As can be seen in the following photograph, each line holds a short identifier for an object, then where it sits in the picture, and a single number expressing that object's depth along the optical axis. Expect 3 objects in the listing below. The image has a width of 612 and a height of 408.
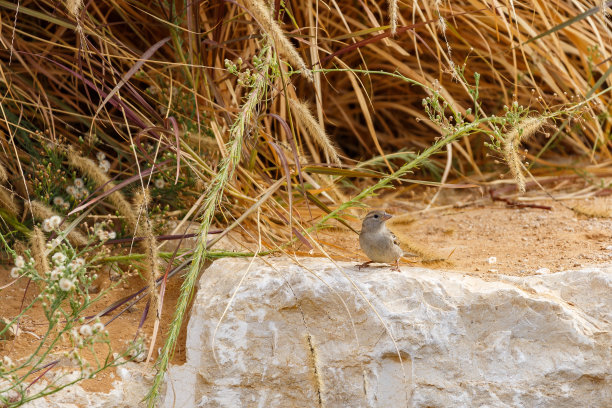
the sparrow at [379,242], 5.74
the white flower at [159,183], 6.81
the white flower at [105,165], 6.91
